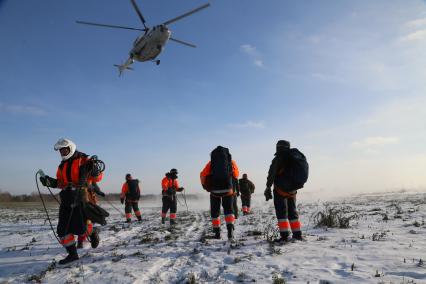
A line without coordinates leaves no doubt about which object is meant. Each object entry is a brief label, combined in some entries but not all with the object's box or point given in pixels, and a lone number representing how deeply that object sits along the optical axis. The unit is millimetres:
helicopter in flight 22969
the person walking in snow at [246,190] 16812
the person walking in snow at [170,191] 12820
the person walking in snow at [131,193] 13945
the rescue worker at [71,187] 5715
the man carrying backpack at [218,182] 7660
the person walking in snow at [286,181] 6648
